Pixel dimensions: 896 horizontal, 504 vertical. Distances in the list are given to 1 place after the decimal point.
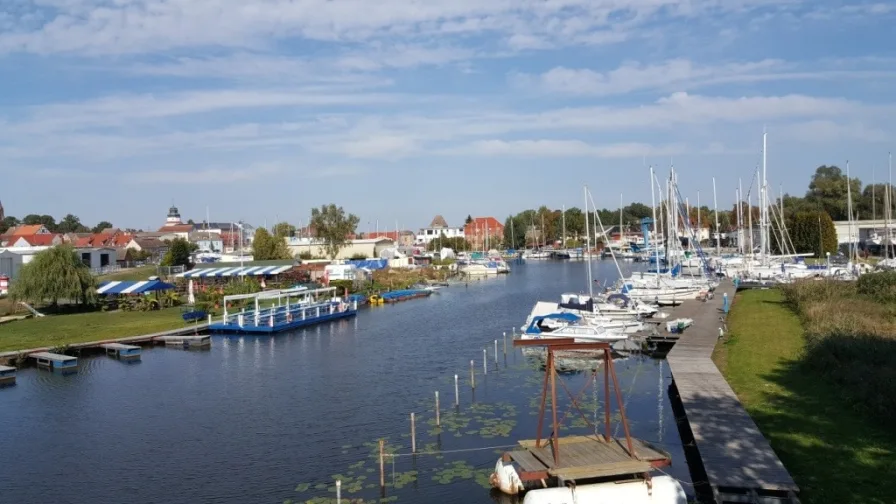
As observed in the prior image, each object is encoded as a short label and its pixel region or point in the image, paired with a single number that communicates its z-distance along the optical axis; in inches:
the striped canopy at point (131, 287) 2309.3
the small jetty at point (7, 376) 1358.3
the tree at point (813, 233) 3690.9
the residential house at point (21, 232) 5059.1
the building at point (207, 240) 6210.6
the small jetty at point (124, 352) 1608.0
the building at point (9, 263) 3043.8
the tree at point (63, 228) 7687.0
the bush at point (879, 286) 1534.2
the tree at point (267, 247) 3909.0
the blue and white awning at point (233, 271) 2805.1
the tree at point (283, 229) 5260.8
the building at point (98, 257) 3523.6
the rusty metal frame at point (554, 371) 662.4
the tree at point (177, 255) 3843.5
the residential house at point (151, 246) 4958.7
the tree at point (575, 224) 7249.0
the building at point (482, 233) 7062.0
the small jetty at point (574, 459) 642.2
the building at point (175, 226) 6737.2
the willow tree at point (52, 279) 2180.1
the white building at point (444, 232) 7534.5
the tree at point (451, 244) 6530.5
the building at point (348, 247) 4596.5
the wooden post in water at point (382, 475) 781.9
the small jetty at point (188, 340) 1765.5
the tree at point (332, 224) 4328.2
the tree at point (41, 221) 7761.3
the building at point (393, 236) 7342.5
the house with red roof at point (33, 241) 4596.5
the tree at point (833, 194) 4667.8
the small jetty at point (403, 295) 2912.2
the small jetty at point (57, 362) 1477.6
